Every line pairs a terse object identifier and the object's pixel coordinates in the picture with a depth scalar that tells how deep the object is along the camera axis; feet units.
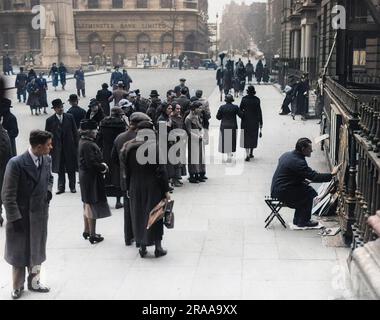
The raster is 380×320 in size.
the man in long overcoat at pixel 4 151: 30.79
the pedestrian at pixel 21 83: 92.50
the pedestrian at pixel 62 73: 111.96
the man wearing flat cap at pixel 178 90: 49.93
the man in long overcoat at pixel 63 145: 37.45
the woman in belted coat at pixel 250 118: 46.65
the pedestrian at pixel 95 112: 38.93
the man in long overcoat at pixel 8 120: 37.93
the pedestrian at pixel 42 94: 78.48
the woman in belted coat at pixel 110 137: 33.06
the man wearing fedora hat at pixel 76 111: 40.57
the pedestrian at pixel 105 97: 61.67
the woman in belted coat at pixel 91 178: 27.02
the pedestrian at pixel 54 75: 111.45
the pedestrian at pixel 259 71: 137.59
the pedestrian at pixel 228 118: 45.21
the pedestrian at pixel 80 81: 99.09
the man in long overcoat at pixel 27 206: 20.27
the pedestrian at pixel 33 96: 77.71
